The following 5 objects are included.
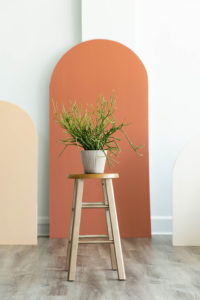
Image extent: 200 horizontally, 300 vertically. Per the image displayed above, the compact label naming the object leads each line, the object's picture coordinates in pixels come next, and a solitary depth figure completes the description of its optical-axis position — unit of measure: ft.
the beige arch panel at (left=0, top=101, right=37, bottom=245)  10.98
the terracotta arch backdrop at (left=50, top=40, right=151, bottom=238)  11.68
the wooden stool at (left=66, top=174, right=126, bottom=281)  7.43
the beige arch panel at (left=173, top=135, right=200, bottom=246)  10.78
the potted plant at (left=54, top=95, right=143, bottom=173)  7.83
